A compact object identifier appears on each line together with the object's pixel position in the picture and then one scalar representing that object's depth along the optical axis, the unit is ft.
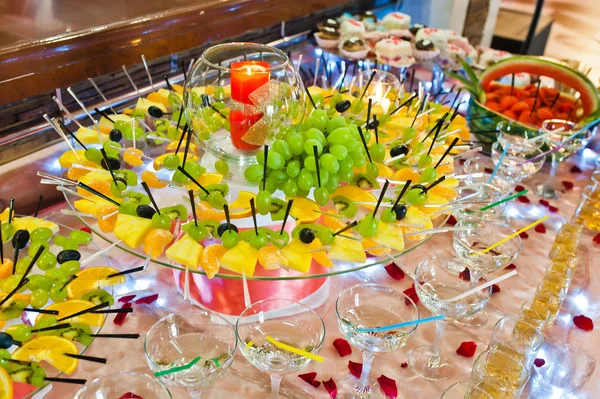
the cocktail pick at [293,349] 3.23
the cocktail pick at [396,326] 3.44
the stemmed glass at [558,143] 6.22
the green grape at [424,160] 4.61
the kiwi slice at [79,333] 3.45
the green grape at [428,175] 4.30
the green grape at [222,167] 4.38
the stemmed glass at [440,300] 3.85
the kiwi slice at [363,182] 4.41
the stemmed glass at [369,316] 3.58
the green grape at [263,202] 3.76
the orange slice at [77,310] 3.56
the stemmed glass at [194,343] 3.34
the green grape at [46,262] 3.76
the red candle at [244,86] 4.27
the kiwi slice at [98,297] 3.76
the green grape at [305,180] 3.94
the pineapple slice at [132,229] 3.54
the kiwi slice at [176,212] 3.83
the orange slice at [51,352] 3.25
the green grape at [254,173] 3.97
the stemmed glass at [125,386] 3.17
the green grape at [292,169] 3.97
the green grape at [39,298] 3.56
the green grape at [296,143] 3.99
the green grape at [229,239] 3.54
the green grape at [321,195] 3.91
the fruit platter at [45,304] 3.17
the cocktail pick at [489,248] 4.27
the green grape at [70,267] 3.70
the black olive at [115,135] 4.82
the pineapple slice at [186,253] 3.43
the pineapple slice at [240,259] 3.43
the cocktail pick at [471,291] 3.61
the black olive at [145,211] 3.71
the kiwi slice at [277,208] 3.84
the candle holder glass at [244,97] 4.31
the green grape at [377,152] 4.58
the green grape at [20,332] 3.35
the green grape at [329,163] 3.90
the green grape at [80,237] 3.92
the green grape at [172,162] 4.39
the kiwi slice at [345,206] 3.98
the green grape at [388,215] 3.85
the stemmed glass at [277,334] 3.39
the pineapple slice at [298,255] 3.46
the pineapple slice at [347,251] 3.54
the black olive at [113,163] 4.30
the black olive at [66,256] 3.78
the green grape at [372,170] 4.39
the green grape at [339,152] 3.98
